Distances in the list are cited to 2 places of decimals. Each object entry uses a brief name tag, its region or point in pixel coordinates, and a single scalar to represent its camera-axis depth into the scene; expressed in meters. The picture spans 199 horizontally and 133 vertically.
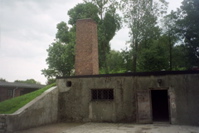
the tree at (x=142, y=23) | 19.89
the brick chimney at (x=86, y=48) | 10.74
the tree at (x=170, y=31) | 22.06
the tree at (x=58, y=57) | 23.56
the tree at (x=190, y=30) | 20.70
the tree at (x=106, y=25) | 20.39
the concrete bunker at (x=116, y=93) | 8.18
